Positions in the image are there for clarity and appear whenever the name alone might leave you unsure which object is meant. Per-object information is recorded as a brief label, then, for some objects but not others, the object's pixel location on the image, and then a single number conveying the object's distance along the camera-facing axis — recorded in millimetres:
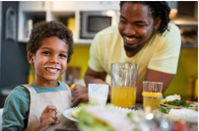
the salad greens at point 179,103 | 839
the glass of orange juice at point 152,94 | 773
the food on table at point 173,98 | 963
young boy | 694
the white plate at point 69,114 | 448
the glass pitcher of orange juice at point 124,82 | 780
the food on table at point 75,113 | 471
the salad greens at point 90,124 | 248
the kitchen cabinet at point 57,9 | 2586
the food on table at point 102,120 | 247
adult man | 1027
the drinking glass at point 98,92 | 732
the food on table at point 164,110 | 602
